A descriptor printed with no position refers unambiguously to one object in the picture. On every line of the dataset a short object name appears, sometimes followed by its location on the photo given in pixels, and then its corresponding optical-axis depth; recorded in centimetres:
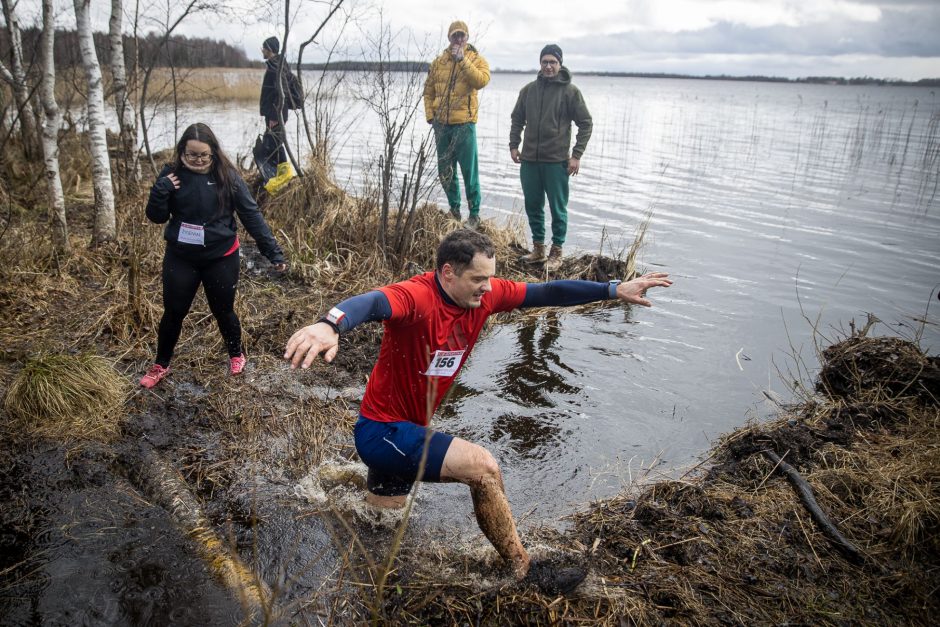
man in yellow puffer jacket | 792
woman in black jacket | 448
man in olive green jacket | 820
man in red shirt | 303
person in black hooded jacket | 919
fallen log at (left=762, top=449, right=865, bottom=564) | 348
